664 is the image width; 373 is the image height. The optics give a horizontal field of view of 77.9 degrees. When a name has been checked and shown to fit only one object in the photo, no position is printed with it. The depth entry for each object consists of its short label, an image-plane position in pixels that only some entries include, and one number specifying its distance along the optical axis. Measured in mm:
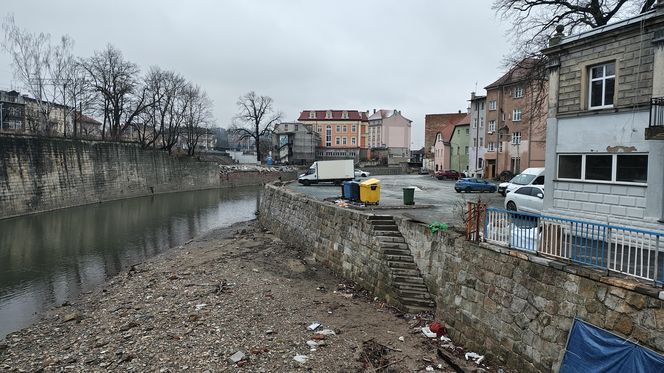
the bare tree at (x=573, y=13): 17766
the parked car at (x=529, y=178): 18328
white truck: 33406
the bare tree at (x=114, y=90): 41375
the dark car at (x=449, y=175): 43906
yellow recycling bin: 16734
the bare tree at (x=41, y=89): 33438
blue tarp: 5660
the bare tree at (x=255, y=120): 71500
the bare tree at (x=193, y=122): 55062
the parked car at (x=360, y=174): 44491
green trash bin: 16953
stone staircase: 10820
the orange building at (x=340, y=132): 80188
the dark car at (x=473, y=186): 26453
